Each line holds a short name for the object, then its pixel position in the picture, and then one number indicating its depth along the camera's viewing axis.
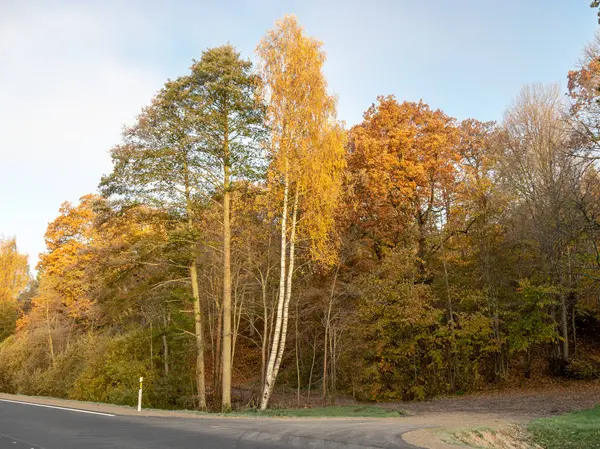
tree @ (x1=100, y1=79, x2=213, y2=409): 18.98
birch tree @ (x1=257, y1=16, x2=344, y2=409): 17.80
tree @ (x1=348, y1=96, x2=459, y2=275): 22.95
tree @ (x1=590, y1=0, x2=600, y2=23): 10.11
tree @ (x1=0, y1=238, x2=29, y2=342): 59.44
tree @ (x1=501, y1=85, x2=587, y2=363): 18.20
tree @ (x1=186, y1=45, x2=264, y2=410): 18.31
